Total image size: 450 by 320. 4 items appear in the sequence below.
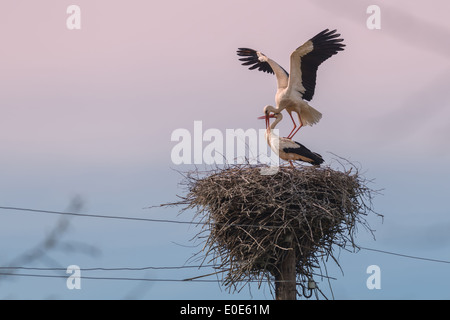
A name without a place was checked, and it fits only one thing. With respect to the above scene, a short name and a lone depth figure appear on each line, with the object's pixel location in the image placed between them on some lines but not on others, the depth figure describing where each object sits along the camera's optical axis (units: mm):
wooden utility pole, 16156
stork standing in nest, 18125
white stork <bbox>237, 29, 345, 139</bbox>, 19687
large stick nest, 15945
